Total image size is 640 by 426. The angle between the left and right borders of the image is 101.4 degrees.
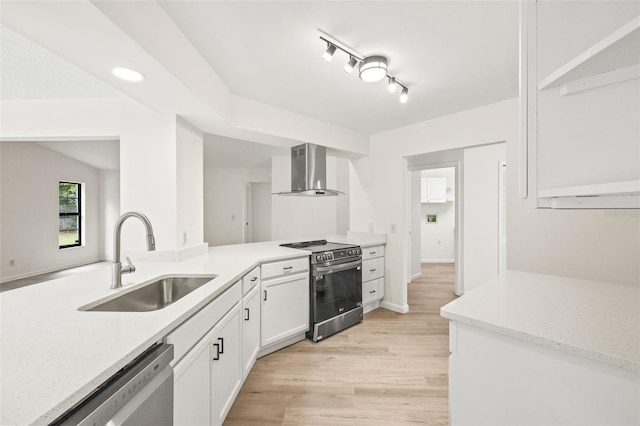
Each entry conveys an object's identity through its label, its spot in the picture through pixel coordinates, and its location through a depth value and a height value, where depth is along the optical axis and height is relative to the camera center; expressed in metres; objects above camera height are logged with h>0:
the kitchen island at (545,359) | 0.78 -0.50
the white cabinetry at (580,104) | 0.68 +0.32
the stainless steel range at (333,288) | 2.62 -0.81
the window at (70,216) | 6.08 -0.07
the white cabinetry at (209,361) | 1.09 -0.76
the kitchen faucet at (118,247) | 1.39 -0.18
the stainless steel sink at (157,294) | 1.39 -0.49
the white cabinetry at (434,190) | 6.37 +0.54
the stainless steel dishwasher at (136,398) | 0.67 -0.54
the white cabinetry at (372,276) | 3.24 -0.82
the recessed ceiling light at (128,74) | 1.43 +0.78
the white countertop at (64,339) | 0.59 -0.41
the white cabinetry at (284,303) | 2.27 -0.83
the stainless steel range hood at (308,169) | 3.06 +0.52
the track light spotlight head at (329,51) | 1.58 +0.97
